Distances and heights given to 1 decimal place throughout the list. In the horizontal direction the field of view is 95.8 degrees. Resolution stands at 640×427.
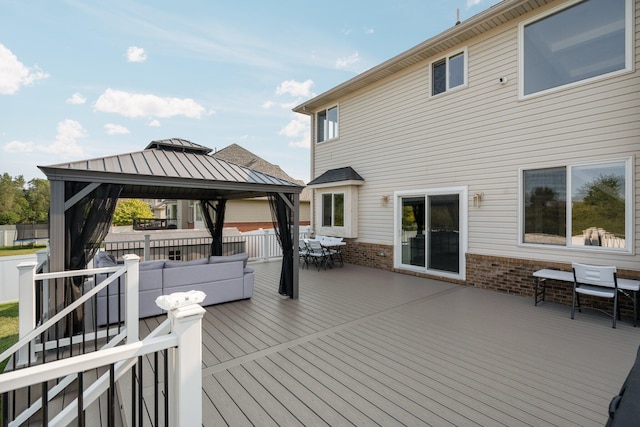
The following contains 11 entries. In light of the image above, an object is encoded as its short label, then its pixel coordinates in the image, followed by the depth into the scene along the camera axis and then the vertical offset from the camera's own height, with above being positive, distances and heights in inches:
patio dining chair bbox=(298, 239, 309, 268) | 368.1 -50.3
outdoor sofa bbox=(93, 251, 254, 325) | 189.8 -48.0
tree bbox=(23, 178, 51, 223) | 1291.8 +55.3
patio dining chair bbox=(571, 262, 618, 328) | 173.3 -41.5
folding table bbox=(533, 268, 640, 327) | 172.6 -44.4
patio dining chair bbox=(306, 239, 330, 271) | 353.4 -47.9
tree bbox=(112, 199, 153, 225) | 1103.6 +6.8
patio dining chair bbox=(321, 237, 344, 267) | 364.4 -47.6
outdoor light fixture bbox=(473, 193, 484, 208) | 267.0 +13.3
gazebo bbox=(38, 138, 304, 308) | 150.7 +18.6
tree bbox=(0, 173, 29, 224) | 1169.3 +54.6
